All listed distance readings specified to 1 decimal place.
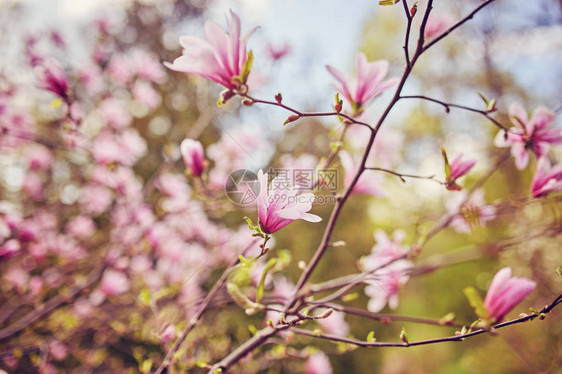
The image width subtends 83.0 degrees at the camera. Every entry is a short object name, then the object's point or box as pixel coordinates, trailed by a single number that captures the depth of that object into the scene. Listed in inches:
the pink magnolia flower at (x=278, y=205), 26.3
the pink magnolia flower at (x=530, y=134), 38.2
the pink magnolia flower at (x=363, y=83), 35.7
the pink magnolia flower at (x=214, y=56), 29.6
